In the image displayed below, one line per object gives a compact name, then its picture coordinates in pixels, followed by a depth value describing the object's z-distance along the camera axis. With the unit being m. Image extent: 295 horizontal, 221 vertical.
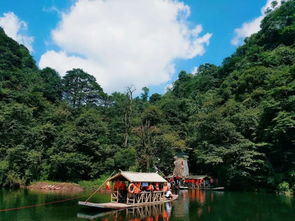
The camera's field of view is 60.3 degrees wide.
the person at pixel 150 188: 17.84
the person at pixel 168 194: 19.65
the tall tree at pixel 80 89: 53.75
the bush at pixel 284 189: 25.41
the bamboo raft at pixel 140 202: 14.69
